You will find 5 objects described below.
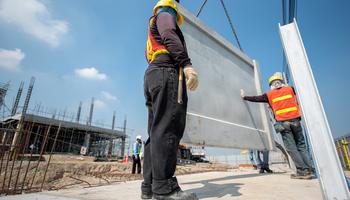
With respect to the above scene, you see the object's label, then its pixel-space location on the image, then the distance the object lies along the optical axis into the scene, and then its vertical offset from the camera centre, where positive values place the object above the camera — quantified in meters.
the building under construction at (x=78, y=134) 20.19 +3.44
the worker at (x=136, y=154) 7.63 +0.26
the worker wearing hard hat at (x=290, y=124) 2.63 +0.51
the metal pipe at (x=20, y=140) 3.08 +0.34
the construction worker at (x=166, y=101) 1.16 +0.38
